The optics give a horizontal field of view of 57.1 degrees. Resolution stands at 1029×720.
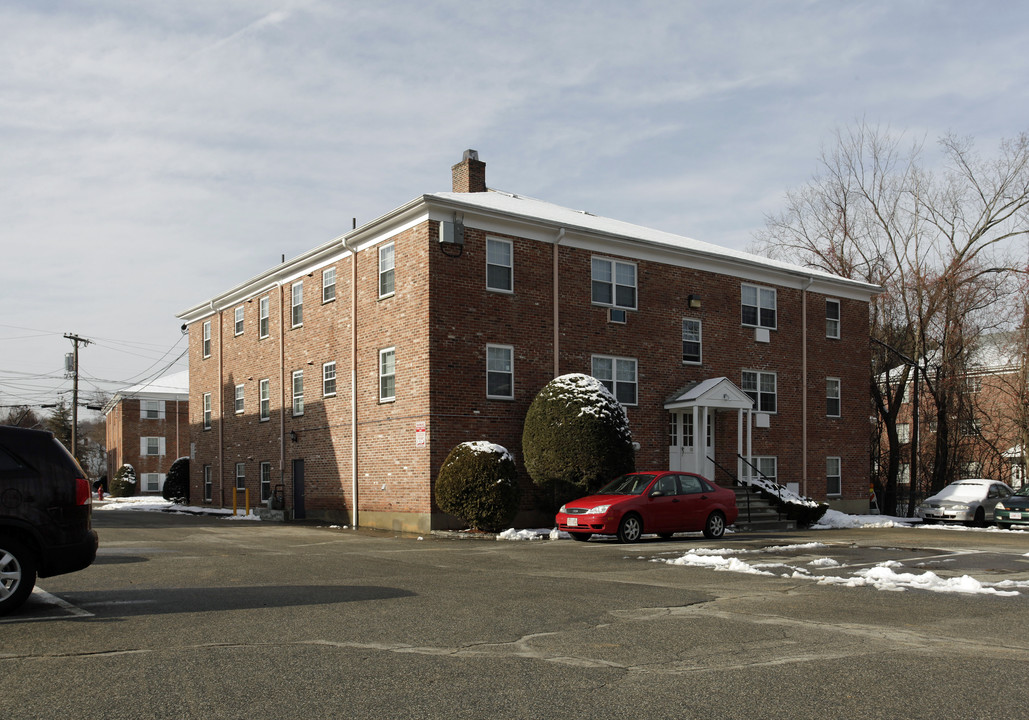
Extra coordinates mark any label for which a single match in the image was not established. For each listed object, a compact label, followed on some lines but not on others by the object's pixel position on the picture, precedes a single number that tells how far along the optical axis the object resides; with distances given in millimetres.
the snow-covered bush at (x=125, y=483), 53750
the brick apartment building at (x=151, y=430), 61375
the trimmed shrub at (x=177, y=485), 40906
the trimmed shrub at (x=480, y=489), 20359
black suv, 8445
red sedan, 18203
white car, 28562
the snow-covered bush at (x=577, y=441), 21328
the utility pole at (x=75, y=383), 54406
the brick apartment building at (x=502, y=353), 22594
